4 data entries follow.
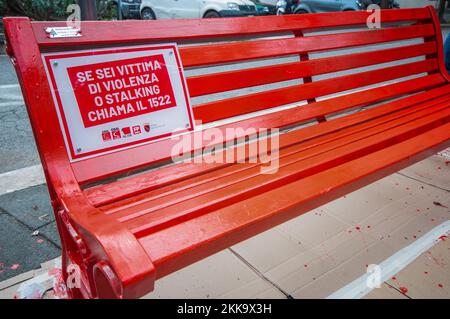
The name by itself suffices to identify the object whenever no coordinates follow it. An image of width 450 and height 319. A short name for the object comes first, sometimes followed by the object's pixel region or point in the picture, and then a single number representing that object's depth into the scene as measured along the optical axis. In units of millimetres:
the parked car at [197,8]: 11258
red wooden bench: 1177
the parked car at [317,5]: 12750
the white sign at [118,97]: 1439
